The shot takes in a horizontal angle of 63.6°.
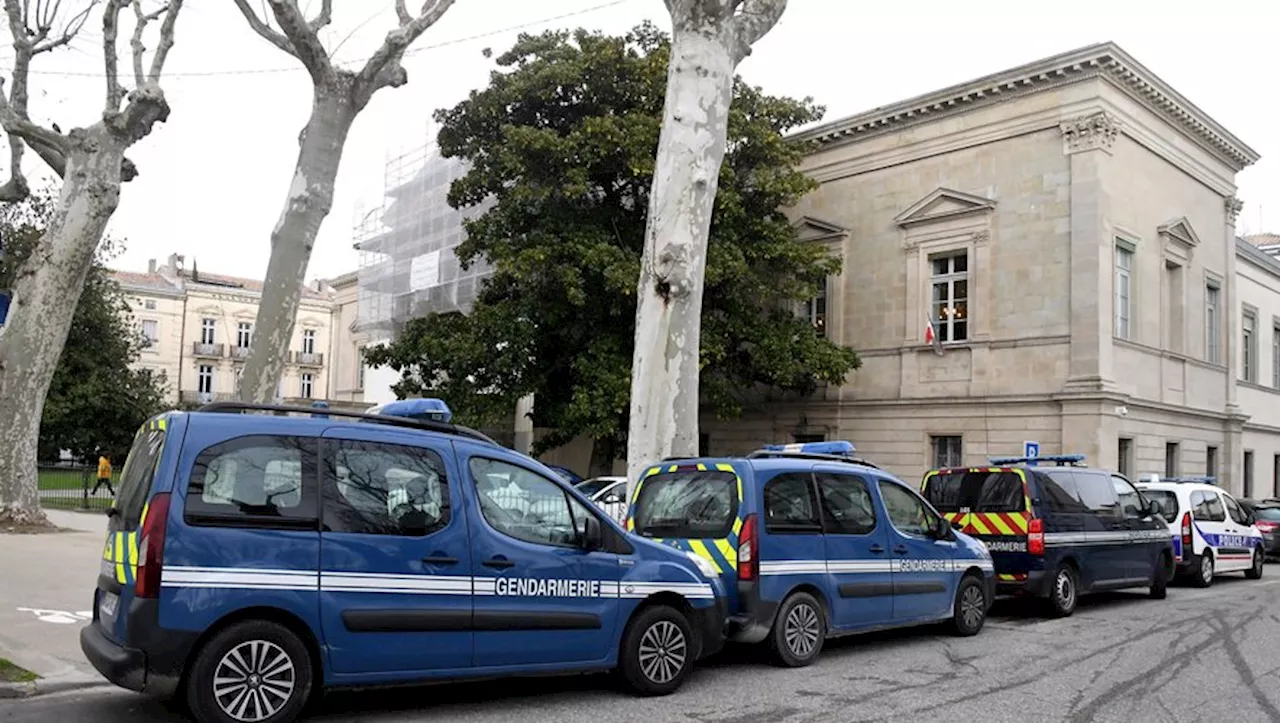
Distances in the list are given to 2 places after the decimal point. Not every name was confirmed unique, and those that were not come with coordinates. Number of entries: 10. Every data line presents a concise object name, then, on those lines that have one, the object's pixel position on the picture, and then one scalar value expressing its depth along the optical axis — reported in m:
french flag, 24.17
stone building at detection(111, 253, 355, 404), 72.88
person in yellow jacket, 28.45
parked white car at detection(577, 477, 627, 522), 14.62
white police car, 15.78
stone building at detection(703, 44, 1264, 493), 21.94
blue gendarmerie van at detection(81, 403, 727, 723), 5.60
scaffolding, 33.22
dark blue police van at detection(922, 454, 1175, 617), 11.59
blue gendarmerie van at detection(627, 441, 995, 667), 8.23
